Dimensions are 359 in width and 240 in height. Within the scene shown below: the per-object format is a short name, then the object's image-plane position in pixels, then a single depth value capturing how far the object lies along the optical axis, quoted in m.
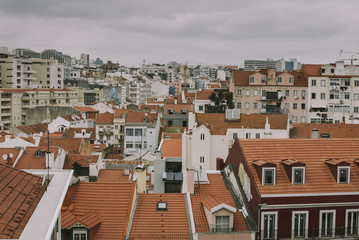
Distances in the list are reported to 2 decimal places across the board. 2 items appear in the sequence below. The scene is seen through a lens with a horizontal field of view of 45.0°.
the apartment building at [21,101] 102.94
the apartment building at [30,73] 121.72
